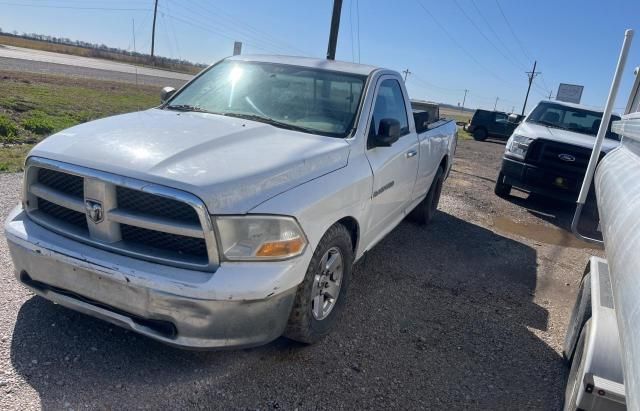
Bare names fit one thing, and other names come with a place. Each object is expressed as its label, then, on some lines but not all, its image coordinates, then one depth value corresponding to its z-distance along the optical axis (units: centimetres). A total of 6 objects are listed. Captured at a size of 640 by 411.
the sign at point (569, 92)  4567
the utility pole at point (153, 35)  5388
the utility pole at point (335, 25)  1248
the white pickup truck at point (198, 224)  241
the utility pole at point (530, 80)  6003
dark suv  2581
